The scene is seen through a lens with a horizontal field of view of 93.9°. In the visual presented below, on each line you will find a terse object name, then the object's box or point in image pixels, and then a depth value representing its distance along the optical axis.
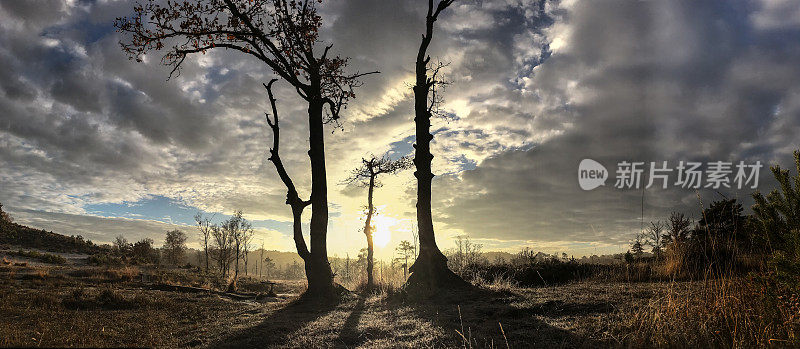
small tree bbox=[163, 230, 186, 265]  57.22
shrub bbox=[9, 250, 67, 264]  32.29
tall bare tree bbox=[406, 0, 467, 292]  10.07
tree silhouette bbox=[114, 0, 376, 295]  10.63
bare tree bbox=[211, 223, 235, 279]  50.66
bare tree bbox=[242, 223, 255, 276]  57.59
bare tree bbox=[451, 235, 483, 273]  15.54
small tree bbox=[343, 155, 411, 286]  22.73
